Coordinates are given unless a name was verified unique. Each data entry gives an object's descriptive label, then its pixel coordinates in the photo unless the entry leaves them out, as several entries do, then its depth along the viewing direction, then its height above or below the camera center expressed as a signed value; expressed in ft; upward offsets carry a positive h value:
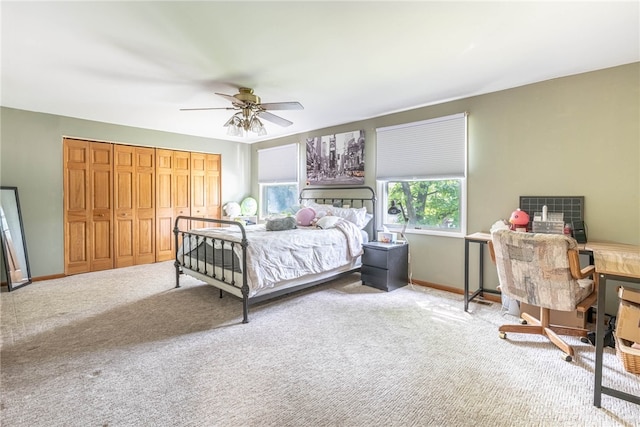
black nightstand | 13.29 -2.59
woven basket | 6.35 -3.16
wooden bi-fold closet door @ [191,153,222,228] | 20.45 +1.39
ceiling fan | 10.46 +3.42
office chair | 7.22 -1.66
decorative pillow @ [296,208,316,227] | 14.97 -0.49
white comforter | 10.30 -1.63
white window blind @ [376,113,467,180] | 12.75 +2.58
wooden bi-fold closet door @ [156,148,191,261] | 18.86 +0.81
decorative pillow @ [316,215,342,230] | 13.92 -0.69
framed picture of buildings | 16.31 +2.69
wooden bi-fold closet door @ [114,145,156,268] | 17.21 +0.10
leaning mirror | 13.33 -1.62
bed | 10.34 -1.75
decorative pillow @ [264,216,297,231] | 13.14 -0.74
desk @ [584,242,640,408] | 5.82 -1.53
